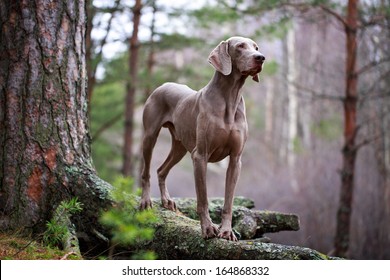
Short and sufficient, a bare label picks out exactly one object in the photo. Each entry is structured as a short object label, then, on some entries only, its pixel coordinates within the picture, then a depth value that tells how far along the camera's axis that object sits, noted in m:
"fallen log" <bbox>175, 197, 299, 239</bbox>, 5.14
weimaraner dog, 3.86
